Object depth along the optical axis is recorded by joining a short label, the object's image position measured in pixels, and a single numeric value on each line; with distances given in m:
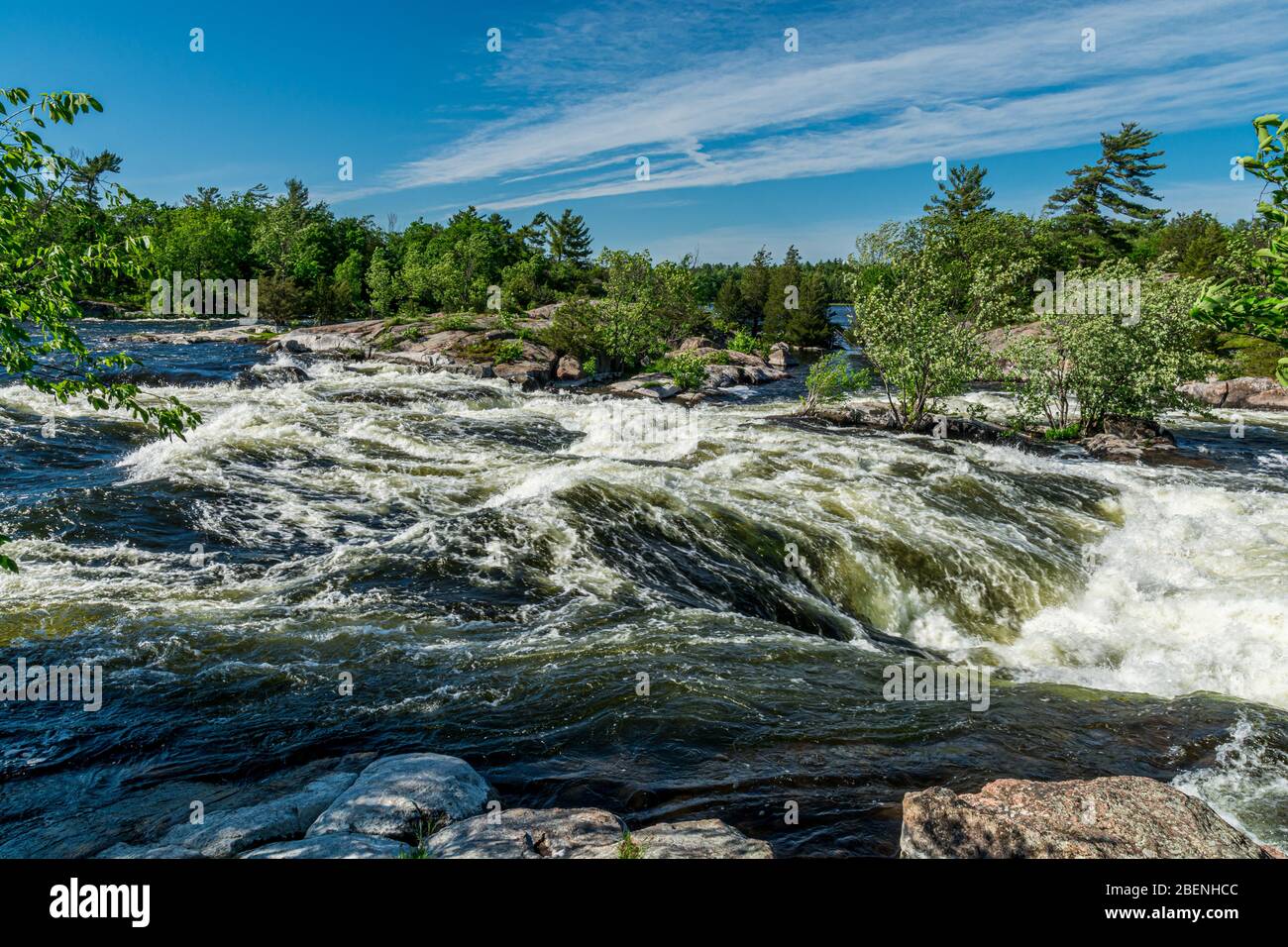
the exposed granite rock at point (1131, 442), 24.27
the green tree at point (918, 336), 26.67
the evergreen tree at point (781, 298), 71.94
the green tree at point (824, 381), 30.83
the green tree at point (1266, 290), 3.65
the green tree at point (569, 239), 91.00
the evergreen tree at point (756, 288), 80.25
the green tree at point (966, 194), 85.12
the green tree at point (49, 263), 5.38
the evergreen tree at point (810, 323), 68.88
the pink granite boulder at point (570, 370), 41.41
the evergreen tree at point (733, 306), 79.88
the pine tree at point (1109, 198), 73.31
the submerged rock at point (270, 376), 31.46
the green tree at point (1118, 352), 25.12
